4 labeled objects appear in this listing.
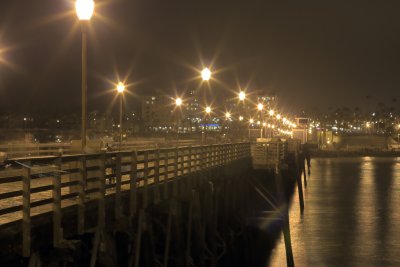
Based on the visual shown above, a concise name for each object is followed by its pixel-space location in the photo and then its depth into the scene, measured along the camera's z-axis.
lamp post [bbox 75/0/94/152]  14.71
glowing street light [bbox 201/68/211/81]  28.83
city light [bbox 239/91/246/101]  43.32
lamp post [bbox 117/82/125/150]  38.03
